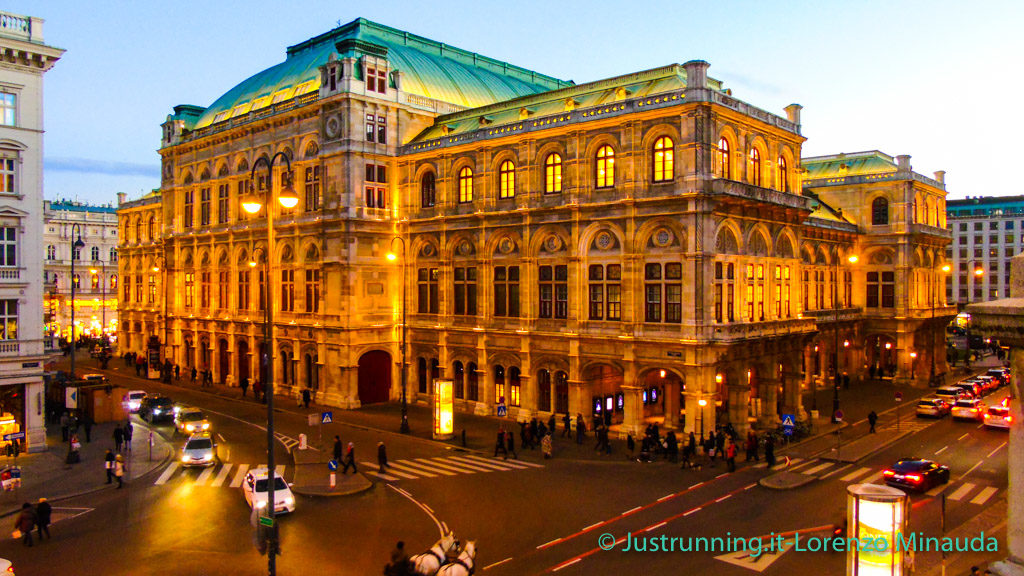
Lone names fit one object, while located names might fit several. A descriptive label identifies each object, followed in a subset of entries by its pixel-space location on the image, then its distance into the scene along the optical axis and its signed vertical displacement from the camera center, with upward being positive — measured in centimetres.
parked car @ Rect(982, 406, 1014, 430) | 4256 -747
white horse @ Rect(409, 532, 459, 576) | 1723 -637
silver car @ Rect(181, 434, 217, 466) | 3300 -718
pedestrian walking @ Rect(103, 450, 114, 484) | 3055 -710
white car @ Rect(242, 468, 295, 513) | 2534 -696
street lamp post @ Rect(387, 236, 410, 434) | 4085 -725
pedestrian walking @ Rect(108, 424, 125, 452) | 3572 -694
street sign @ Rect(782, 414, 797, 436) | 3484 -633
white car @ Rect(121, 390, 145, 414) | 4872 -707
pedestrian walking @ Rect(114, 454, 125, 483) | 3009 -716
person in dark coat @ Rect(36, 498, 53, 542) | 2297 -695
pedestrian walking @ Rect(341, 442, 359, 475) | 3120 -699
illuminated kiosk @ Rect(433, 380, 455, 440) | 3875 -629
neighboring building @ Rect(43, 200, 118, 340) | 10269 +404
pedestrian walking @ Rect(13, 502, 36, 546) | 2228 -695
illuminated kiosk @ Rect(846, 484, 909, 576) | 1265 -412
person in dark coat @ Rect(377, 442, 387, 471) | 3238 -719
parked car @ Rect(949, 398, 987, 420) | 4528 -736
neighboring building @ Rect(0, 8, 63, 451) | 3491 +332
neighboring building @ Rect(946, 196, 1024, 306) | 13338 +884
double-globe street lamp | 1716 -231
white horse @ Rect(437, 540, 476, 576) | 1694 -638
